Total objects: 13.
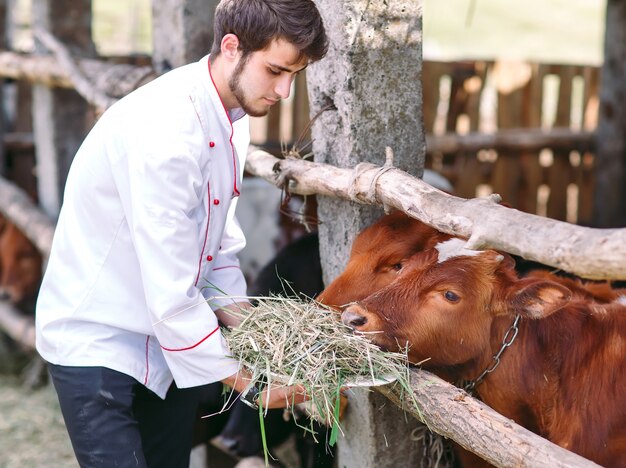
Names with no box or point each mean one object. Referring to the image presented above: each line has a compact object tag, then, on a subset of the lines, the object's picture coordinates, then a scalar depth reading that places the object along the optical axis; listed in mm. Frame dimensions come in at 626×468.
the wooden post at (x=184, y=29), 4281
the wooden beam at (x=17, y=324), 5660
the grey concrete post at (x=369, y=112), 2961
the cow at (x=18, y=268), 6629
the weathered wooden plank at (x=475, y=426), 2143
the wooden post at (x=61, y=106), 5543
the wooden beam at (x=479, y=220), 1858
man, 2416
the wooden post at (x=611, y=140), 7598
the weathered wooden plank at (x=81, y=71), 4422
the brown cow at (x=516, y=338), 2631
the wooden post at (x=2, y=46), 6781
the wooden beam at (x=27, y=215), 5215
